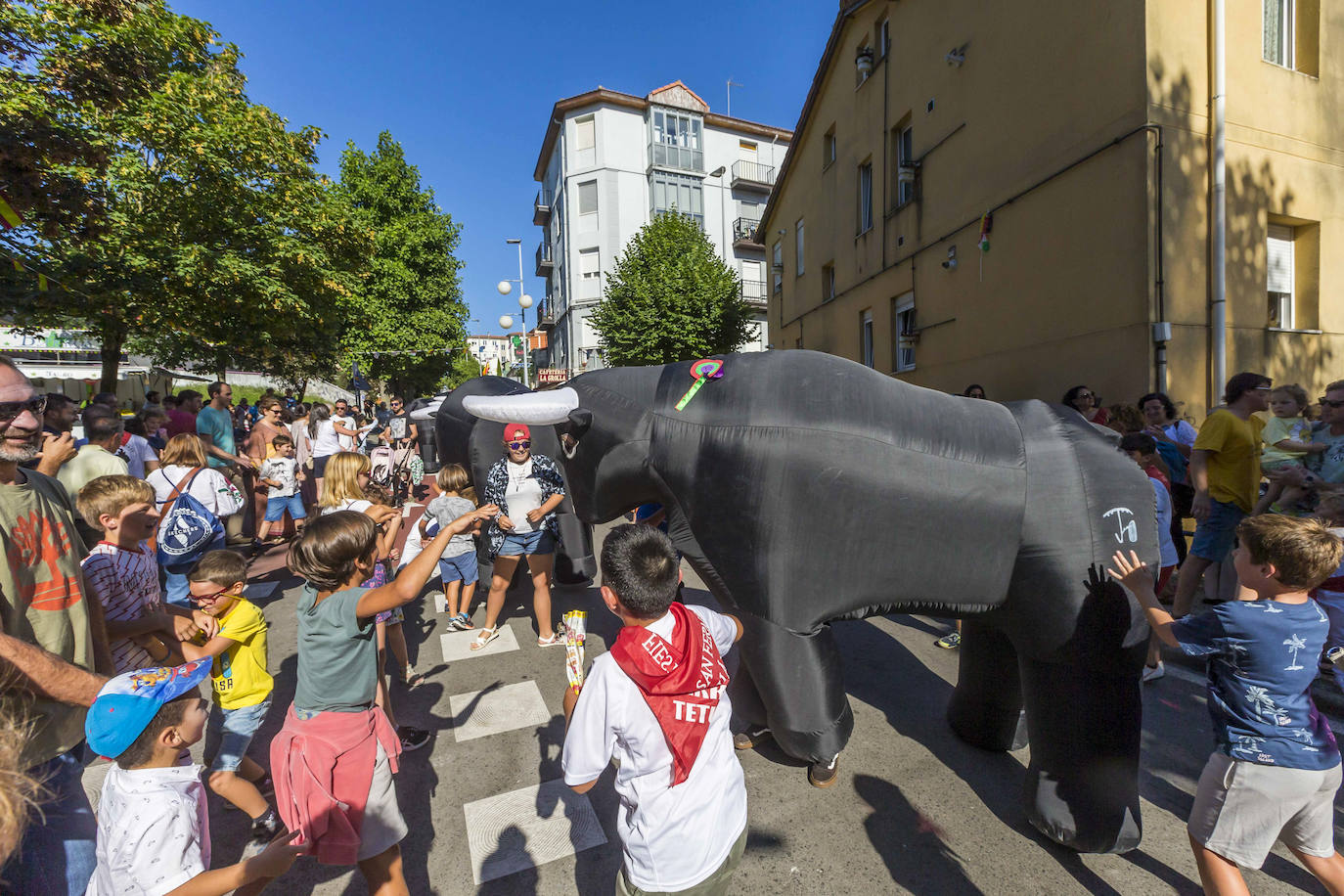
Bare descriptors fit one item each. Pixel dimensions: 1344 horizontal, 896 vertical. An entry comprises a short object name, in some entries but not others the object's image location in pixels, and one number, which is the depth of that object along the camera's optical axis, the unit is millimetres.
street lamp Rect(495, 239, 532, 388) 16641
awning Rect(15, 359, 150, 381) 23500
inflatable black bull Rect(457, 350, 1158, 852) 2113
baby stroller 7852
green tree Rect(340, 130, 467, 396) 20312
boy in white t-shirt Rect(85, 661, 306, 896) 1295
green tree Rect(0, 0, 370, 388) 9039
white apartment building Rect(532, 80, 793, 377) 26375
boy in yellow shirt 2301
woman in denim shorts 4055
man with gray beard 1425
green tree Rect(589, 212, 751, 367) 17328
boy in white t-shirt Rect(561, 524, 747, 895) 1459
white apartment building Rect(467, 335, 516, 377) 61450
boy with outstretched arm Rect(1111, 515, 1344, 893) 1697
